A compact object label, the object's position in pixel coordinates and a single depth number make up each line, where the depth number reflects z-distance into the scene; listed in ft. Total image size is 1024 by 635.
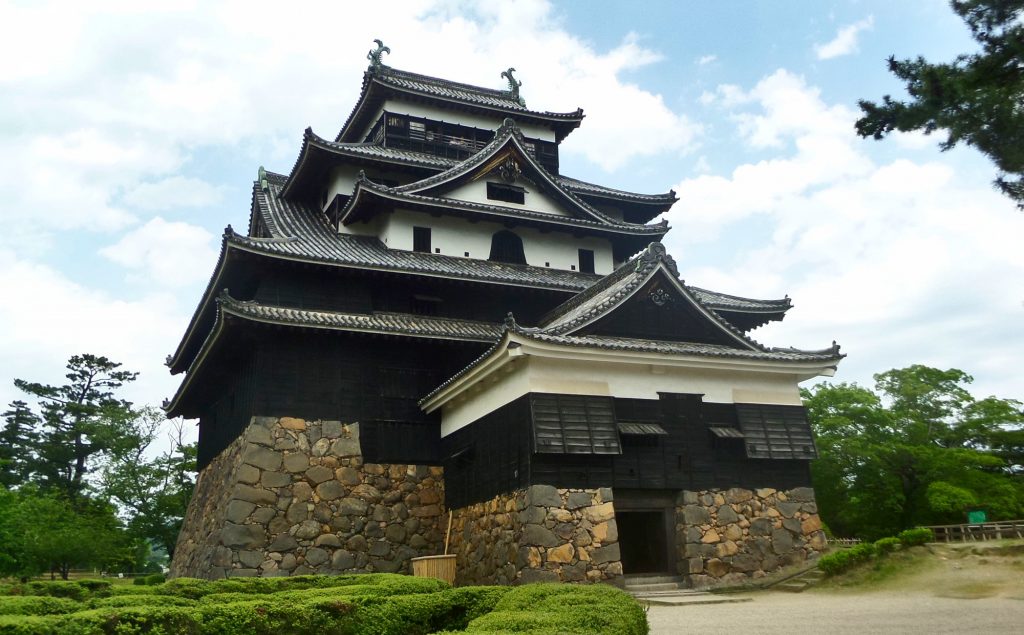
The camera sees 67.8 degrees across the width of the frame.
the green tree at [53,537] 95.71
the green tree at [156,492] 123.65
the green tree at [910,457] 87.76
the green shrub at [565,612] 22.57
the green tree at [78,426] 144.46
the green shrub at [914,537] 48.88
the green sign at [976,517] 77.00
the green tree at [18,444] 158.10
